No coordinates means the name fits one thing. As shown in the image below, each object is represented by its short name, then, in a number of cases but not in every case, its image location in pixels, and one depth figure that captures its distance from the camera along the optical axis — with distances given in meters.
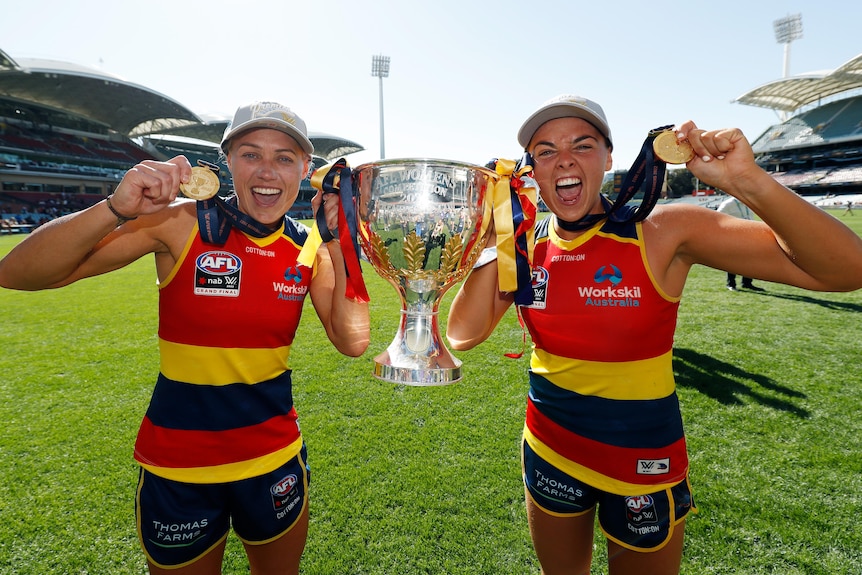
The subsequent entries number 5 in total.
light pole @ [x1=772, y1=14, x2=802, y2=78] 52.22
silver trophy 1.36
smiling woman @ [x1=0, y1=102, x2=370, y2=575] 1.53
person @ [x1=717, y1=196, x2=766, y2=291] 6.15
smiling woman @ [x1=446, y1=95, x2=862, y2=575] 1.50
